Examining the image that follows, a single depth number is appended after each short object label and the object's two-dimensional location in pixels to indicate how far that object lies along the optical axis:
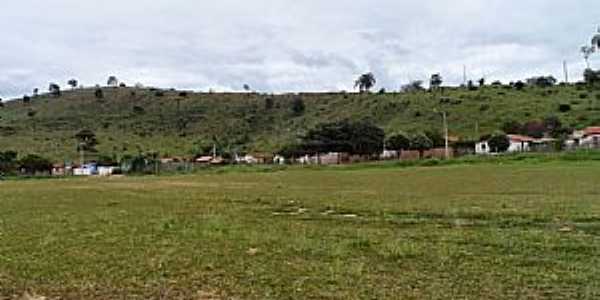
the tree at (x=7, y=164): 105.31
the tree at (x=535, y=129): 109.38
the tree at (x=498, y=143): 98.81
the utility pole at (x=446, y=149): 93.16
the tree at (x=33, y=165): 106.19
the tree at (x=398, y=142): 102.44
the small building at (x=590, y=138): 84.30
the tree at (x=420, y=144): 102.75
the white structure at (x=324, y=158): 107.86
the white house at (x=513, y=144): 97.75
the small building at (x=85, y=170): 107.11
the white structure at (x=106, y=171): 104.95
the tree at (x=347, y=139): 105.44
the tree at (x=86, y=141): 126.06
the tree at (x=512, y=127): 111.98
